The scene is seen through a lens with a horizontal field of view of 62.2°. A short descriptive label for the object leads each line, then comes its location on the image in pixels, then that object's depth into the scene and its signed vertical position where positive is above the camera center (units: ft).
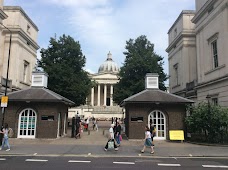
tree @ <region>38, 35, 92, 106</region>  84.33 +18.67
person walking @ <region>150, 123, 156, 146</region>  44.83 -4.49
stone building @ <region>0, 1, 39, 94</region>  88.70 +29.63
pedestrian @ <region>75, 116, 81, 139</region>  56.91 -5.46
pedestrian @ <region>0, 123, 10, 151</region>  37.65 -5.24
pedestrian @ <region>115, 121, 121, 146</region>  43.65 -5.34
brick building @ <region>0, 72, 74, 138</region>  53.26 -1.60
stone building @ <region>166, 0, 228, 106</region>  58.98 +23.22
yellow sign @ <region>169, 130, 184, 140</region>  51.18 -6.40
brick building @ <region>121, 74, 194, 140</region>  53.20 -1.10
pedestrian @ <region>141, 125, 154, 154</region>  37.22 -5.67
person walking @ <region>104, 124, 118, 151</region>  39.11 -6.20
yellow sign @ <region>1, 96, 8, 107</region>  43.34 +1.84
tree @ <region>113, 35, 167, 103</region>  88.00 +19.79
